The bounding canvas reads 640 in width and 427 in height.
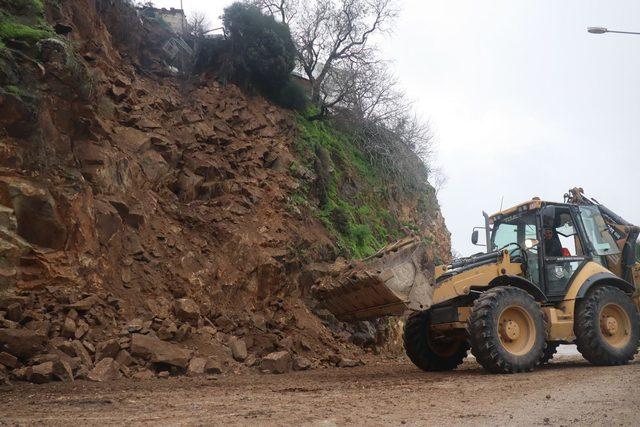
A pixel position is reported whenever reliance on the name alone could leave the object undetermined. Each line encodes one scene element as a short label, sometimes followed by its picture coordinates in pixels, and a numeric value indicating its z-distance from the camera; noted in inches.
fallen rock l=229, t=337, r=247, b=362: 394.6
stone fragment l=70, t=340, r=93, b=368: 313.0
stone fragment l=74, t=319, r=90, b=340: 328.5
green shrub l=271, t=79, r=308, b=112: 712.4
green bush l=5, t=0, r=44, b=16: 398.6
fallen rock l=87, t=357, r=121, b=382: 301.1
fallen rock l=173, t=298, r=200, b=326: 402.9
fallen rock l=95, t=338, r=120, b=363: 324.8
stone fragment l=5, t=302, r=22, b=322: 312.3
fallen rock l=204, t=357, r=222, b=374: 359.3
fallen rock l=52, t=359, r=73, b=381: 287.9
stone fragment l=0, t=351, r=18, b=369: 285.6
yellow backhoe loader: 340.2
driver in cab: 392.2
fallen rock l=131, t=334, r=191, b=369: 338.3
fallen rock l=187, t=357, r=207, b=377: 347.9
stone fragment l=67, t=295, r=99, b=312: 345.7
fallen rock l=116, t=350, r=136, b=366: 327.0
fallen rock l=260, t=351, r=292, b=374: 389.1
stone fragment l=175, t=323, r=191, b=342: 375.9
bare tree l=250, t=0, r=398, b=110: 808.9
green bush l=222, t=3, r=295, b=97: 690.8
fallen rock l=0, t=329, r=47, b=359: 289.9
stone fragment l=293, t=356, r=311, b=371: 410.9
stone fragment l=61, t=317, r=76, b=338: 326.3
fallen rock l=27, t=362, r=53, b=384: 281.1
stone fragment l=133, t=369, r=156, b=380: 320.5
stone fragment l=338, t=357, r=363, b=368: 446.9
